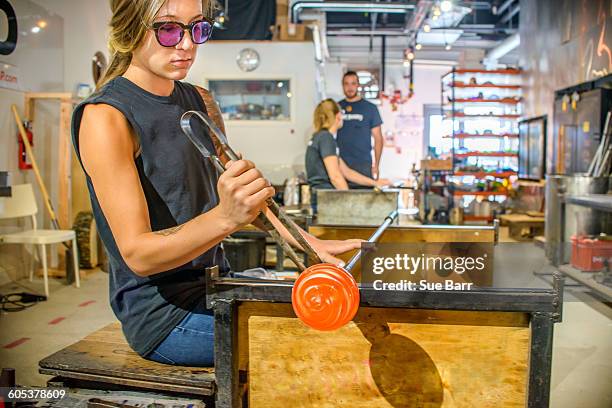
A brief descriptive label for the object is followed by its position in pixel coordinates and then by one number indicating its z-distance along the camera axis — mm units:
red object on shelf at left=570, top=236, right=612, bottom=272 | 4852
